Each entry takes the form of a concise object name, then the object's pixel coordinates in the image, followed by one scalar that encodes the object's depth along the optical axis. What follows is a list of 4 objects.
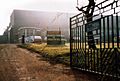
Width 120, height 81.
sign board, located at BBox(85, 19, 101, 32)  3.88
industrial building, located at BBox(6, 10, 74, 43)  23.30
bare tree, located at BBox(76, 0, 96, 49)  4.17
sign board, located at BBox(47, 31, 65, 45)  11.78
